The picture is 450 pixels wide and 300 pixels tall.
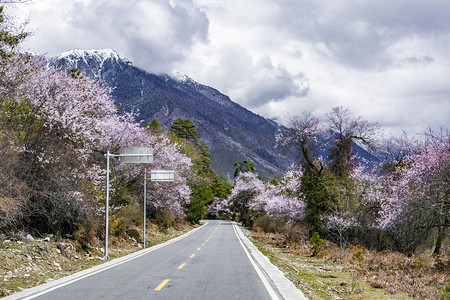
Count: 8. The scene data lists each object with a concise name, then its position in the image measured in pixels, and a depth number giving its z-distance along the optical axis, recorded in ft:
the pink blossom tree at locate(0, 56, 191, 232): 53.78
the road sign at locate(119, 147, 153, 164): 65.00
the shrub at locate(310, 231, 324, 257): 75.64
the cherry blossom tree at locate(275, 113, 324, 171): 93.09
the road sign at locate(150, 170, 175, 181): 83.49
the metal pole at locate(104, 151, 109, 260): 58.80
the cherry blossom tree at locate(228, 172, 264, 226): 232.94
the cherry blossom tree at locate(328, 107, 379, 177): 95.45
